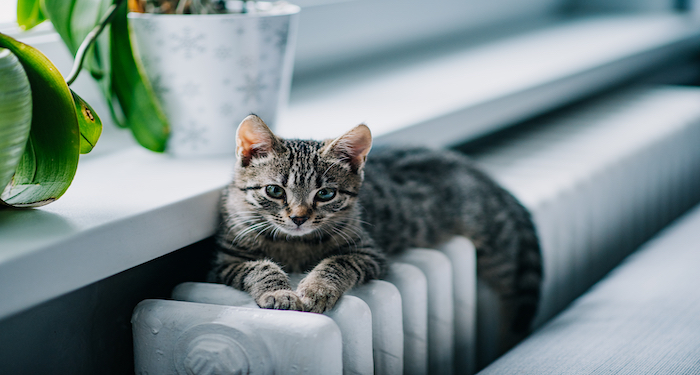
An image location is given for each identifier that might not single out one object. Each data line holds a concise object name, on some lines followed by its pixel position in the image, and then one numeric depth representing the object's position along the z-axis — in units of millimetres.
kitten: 795
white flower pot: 879
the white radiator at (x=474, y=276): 703
